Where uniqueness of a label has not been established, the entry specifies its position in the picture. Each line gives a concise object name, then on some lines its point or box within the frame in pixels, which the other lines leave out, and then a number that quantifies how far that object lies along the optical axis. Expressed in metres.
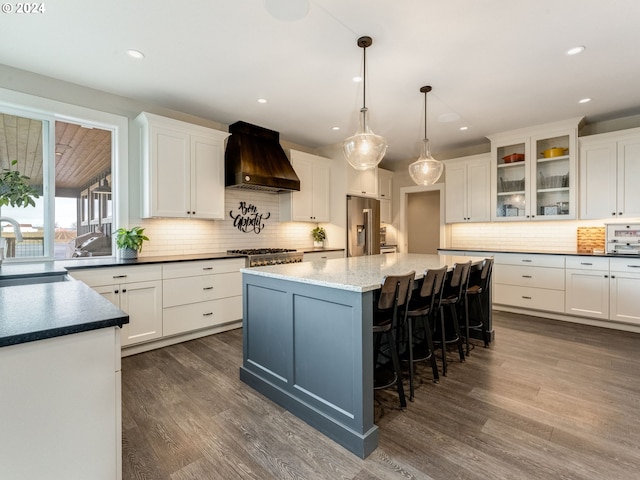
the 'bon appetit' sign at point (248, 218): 4.69
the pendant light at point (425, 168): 3.44
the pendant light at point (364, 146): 2.70
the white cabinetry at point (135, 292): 2.94
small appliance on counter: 3.94
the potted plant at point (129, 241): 3.40
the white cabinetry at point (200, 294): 3.43
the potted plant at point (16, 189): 2.88
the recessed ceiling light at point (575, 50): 2.66
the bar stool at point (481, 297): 3.20
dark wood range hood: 4.14
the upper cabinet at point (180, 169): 3.58
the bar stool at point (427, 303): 2.33
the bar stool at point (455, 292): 2.74
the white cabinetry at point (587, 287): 3.99
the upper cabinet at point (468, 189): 5.22
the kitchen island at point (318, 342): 1.81
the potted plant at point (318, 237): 5.64
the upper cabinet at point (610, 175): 4.01
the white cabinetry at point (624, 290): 3.80
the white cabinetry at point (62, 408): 0.95
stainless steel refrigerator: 5.57
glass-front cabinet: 4.42
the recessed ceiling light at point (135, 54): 2.69
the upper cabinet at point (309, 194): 5.08
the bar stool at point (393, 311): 1.99
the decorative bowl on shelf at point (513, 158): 4.85
